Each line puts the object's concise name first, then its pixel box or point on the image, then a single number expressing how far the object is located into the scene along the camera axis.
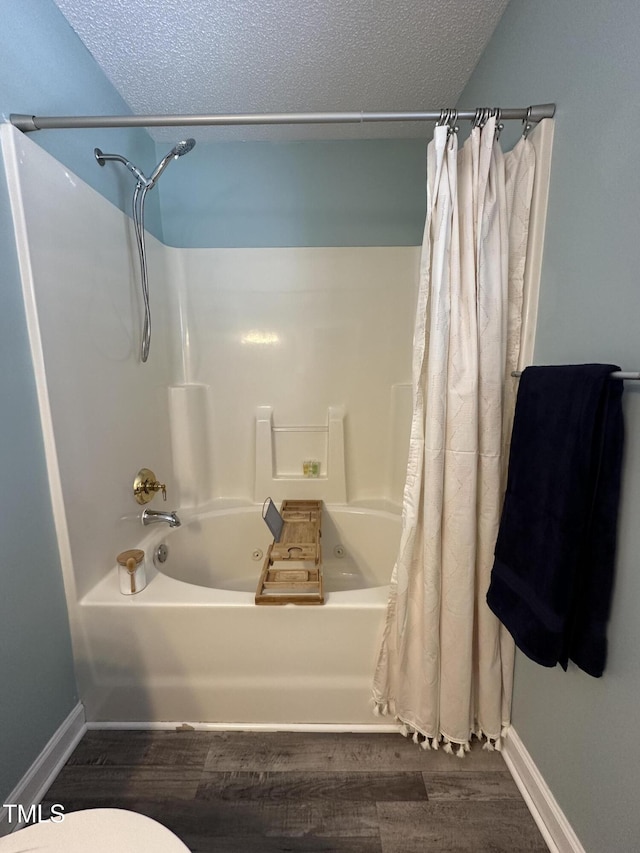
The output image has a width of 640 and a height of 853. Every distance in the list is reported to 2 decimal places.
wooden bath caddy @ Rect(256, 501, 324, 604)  1.20
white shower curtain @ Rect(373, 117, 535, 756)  0.99
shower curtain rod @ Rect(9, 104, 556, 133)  0.95
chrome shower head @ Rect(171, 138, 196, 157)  1.32
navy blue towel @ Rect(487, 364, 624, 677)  0.75
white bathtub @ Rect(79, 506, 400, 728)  1.20
